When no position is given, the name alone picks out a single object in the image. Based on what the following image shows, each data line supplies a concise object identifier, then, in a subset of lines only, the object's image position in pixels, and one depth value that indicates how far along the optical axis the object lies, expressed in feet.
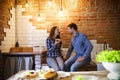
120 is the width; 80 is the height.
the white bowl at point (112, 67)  3.52
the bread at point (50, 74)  3.64
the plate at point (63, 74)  4.04
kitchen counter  3.94
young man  6.98
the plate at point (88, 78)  3.69
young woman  7.44
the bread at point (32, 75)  3.65
